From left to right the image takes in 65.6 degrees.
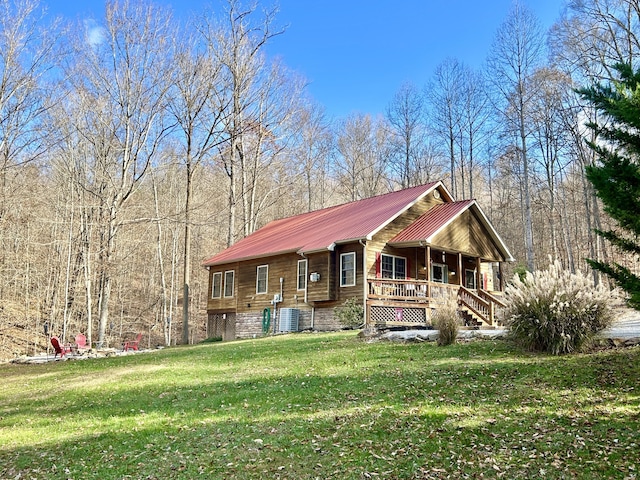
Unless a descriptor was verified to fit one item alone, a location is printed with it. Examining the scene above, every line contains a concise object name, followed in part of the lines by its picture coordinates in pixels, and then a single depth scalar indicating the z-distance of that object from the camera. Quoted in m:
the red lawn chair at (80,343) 17.30
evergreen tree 6.69
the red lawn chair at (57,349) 15.40
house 18.69
